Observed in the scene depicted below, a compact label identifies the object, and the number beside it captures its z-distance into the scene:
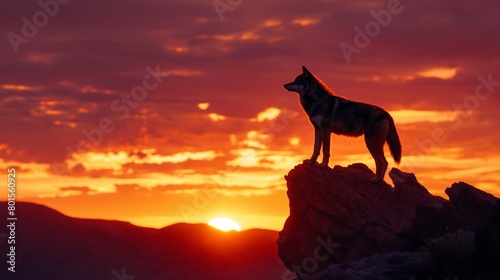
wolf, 23.70
